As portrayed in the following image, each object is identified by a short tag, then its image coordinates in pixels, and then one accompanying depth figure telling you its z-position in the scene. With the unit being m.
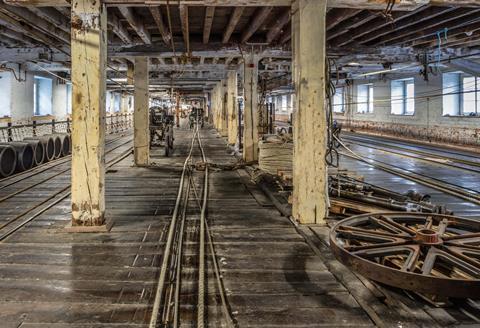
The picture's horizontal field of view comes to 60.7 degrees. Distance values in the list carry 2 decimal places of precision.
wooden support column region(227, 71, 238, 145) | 14.97
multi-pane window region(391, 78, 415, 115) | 18.31
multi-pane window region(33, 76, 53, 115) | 16.83
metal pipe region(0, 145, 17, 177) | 8.16
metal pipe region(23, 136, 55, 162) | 10.51
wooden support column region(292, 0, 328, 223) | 4.80
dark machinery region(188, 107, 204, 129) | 27.43
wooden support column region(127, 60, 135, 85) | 12.98
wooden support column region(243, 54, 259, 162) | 10.83
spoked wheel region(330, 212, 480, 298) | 2.78
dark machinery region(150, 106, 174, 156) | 13.06
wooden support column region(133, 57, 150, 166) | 10.46
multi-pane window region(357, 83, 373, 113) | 21.68
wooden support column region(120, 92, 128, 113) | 30.80
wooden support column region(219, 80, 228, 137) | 19.46
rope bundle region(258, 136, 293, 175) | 8.26
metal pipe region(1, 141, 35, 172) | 8.91
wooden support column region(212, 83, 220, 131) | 23.68
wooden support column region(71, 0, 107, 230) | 4.64
